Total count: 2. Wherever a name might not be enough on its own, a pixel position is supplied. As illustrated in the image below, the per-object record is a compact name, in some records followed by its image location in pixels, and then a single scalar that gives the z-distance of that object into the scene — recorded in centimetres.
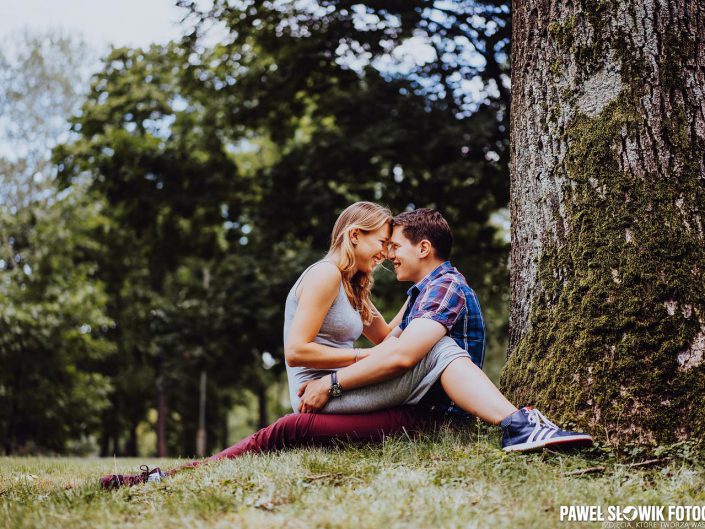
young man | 357
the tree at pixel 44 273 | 1600
